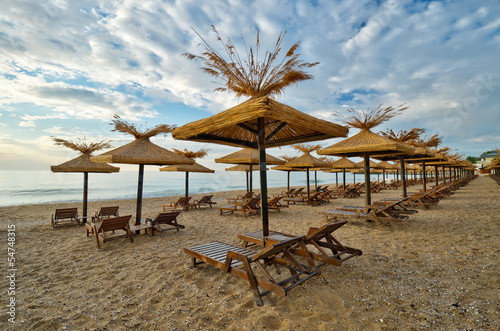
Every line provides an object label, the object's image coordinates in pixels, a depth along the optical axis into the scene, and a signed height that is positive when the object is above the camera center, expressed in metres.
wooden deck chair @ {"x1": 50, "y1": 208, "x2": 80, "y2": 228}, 6.71 -1.27
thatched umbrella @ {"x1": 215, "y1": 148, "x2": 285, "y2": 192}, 8.97 +0.75
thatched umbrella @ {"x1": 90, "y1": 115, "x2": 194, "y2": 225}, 5.07 +0.60
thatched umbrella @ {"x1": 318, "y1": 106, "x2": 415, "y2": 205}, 5.86 +0.96
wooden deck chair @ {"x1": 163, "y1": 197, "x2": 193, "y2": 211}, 9.87 -1.37
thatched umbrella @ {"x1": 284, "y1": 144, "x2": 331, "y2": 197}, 11.12 +0.78
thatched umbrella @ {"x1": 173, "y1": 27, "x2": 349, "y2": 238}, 3.15 +1.66
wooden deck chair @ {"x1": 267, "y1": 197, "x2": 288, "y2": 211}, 8.80 -1.28
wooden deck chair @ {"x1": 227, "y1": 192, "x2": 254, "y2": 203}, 10.74 -1.14
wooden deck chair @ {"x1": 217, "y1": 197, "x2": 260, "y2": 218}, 8.07 -1.32
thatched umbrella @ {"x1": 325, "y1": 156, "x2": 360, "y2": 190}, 14.04 +0.69
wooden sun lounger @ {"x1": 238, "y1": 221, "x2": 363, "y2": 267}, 3.05 -1.17
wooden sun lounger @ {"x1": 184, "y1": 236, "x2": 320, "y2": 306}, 2.41 -1.27
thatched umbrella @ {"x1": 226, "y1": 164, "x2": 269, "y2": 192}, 14.67 +0.48
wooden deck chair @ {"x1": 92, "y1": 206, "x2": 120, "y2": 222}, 6.93 -1.22
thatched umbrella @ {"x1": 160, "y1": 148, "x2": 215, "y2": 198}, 10.91 +0.47
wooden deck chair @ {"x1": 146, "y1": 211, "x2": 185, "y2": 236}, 5.46 -1.20
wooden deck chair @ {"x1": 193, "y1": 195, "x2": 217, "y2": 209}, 10.45 -1.34
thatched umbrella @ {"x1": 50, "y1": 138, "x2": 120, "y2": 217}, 6.82 +0.44
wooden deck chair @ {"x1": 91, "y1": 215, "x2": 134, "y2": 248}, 4.61 -1.18
